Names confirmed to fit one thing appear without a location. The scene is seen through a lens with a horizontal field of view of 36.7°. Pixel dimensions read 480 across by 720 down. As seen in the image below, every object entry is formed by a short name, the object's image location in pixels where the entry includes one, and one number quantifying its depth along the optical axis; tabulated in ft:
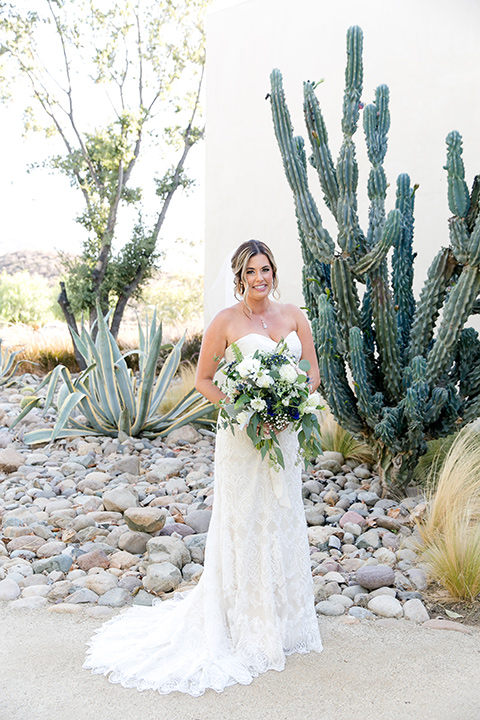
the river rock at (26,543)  15.30
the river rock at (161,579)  13.41
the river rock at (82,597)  13.02
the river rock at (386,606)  12.46
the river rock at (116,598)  12.96
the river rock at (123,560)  14.48
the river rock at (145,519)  15.38
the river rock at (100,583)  13.41
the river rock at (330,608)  12.55
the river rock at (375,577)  13.34
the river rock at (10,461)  20.90
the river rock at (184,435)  23.80
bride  10.74
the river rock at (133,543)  15.11
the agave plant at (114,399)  23.41
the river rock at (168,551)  14.24
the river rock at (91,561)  14.39
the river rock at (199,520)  16.22
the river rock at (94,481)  19.26
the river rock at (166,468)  20.12
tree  45.83
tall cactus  16.16
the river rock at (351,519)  16.31
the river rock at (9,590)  13.20
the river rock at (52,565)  14.29
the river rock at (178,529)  15.88
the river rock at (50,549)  15.05
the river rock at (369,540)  15.25
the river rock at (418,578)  13.41
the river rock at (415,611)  12.34
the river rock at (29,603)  12.76
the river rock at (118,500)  17.17
